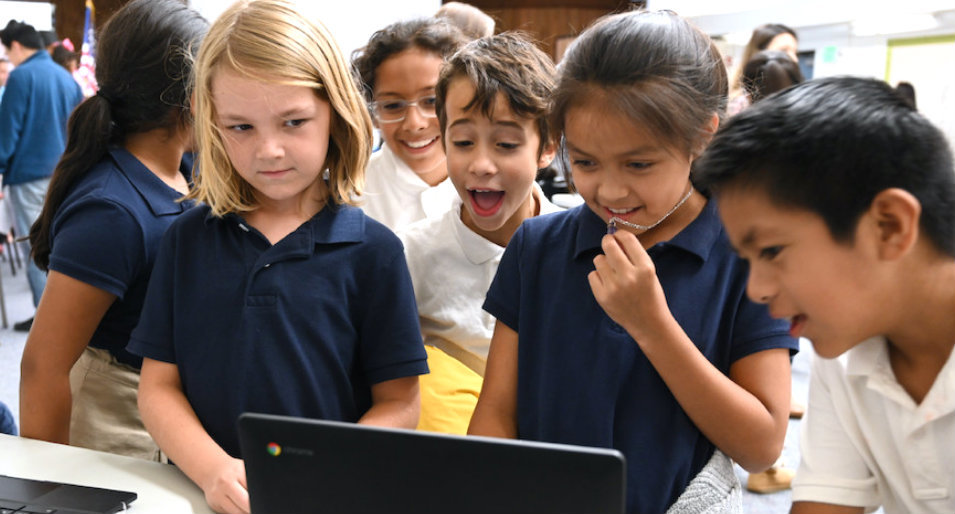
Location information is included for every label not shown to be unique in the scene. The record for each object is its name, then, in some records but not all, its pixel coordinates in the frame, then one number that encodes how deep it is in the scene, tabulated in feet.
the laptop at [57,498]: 3.26
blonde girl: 3.75
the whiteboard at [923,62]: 12.74
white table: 3.47
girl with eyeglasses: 5.98
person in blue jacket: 14.89
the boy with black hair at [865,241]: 2.72
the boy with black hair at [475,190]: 4.52
